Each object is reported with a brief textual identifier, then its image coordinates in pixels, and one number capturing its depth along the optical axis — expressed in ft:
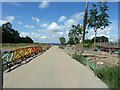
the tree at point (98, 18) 34.54
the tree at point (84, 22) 38.10
